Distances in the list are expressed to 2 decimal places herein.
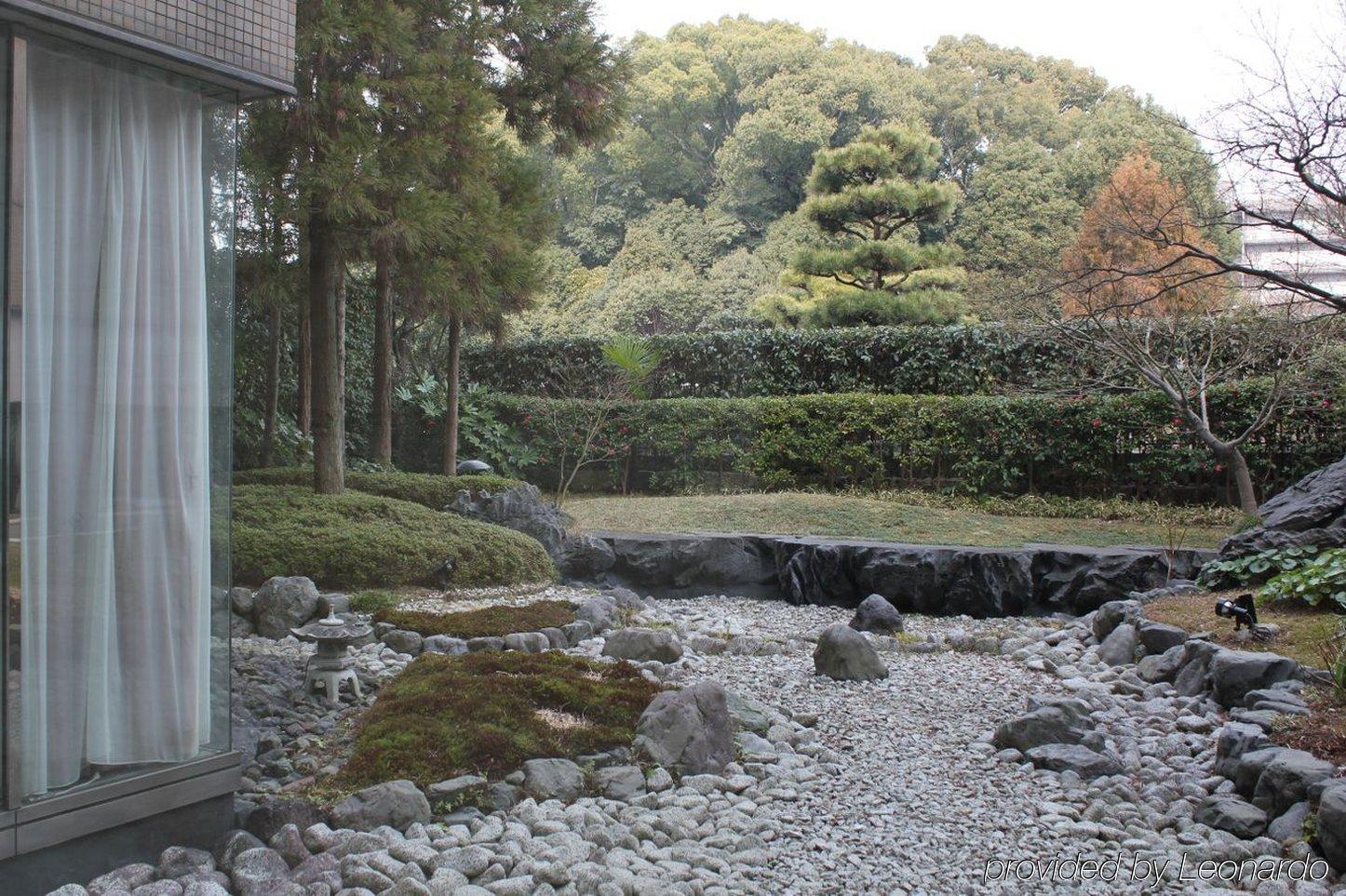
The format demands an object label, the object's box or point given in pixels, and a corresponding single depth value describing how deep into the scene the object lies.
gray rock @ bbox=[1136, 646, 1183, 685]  4.68
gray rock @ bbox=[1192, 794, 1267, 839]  2.96
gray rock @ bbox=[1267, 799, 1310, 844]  2.83
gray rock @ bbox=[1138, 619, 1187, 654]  4.92
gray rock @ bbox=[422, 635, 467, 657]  4.88
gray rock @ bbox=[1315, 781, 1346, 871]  2.62
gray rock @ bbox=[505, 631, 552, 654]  4.98
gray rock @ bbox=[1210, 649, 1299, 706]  4.03
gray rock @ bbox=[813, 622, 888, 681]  4.84
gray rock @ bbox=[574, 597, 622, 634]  5.71
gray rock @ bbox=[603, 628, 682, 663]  5.03
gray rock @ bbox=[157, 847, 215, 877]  2.49
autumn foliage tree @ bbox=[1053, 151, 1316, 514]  7.93
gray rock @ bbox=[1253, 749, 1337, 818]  2.92
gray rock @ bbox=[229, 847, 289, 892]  2.46
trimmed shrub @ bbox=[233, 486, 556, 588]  6.11
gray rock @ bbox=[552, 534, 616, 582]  7.79
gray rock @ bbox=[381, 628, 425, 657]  4.88
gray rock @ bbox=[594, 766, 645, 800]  3.18
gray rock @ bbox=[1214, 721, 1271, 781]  3.34
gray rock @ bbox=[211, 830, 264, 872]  2.58
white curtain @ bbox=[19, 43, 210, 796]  2.35
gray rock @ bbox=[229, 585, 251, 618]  5.24
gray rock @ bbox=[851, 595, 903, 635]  6.09
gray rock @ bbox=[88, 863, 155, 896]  2.38
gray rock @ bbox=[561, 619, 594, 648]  5.33
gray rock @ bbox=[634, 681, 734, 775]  3.43
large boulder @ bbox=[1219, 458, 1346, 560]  5.74
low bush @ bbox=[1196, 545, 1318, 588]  5.64
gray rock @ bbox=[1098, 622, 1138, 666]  5.16
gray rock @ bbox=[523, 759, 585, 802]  3.11
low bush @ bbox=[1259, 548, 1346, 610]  4.98
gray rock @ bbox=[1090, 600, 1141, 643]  5.62
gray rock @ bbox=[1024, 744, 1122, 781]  3.48
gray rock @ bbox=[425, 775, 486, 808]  3.01
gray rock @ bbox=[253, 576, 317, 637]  5.17
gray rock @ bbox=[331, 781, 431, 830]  2.83
